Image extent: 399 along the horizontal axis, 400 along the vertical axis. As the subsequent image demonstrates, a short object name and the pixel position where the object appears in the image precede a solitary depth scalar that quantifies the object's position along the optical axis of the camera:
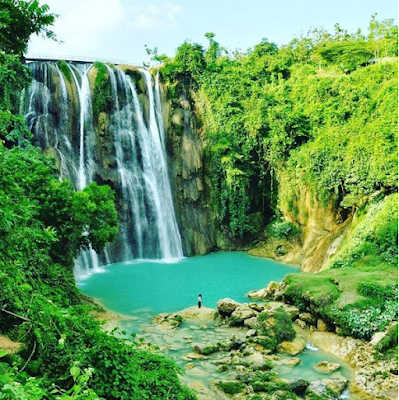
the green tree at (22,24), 16.38
